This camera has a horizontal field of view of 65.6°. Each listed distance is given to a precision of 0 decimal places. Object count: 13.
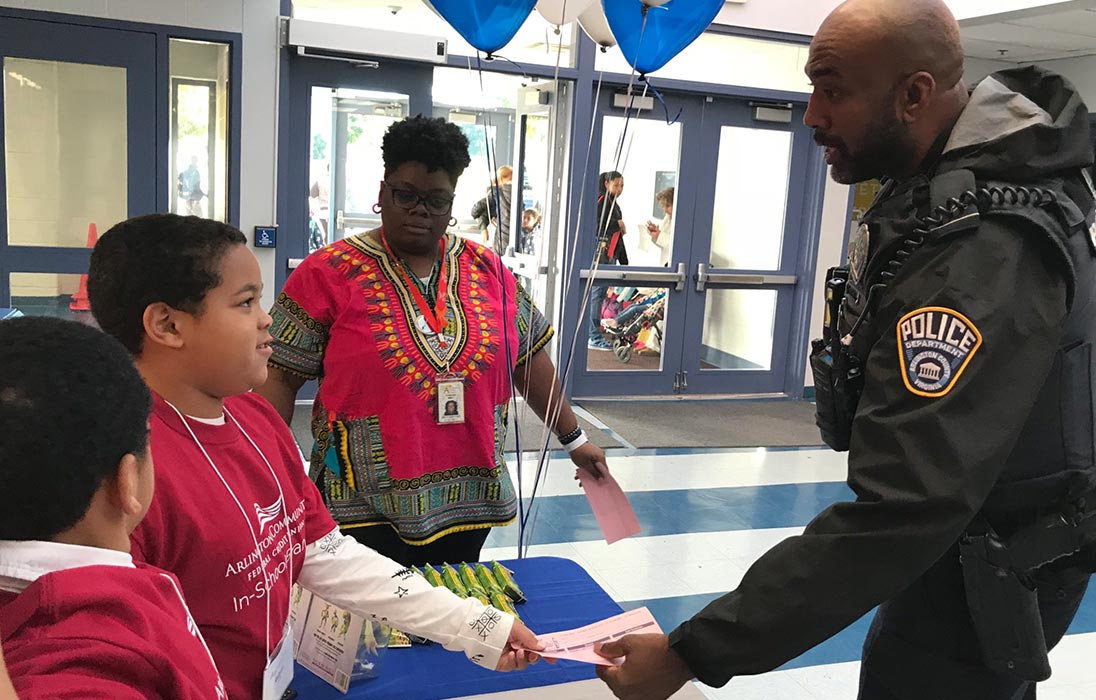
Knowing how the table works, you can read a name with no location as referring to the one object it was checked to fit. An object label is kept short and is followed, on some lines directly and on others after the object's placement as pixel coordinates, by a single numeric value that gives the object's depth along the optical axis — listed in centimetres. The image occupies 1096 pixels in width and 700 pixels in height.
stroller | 648
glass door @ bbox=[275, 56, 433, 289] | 528
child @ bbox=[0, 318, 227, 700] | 68
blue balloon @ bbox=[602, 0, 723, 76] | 233
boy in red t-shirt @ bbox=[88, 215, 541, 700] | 110
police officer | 110
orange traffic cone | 490
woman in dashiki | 191
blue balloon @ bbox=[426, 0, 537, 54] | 214
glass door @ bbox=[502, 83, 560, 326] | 615
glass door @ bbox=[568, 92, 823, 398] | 627
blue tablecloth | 139
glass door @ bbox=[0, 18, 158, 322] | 471
